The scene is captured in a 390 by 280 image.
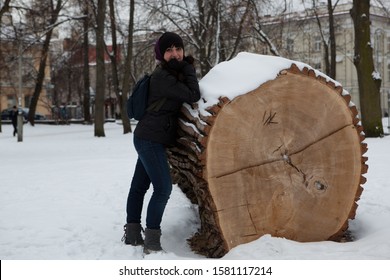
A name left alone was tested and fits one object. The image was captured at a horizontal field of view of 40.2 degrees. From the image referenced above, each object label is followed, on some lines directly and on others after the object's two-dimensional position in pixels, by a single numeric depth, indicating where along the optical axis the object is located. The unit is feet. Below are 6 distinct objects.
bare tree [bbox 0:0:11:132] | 55.36
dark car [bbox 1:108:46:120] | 145.36
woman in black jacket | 13.62
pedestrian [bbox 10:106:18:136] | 79.30
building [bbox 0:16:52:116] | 67.97
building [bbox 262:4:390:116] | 139.74
